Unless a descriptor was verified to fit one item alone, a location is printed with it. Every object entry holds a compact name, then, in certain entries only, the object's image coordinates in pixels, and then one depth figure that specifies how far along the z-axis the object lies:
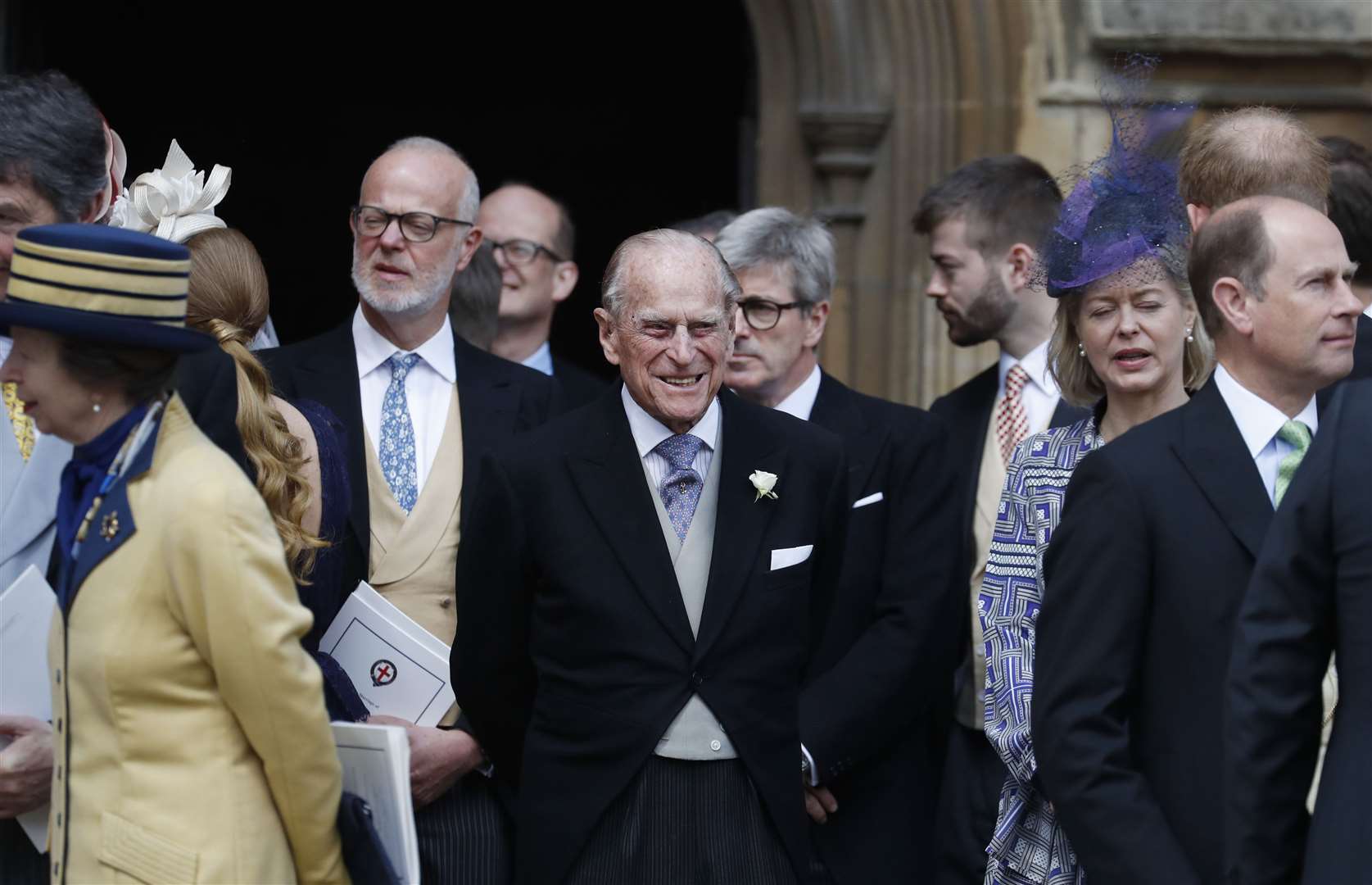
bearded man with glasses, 7.45
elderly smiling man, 6.65
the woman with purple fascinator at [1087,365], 6.93
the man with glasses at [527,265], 11.35
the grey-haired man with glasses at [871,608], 7.97
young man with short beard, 8.40
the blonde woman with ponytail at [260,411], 6.50
